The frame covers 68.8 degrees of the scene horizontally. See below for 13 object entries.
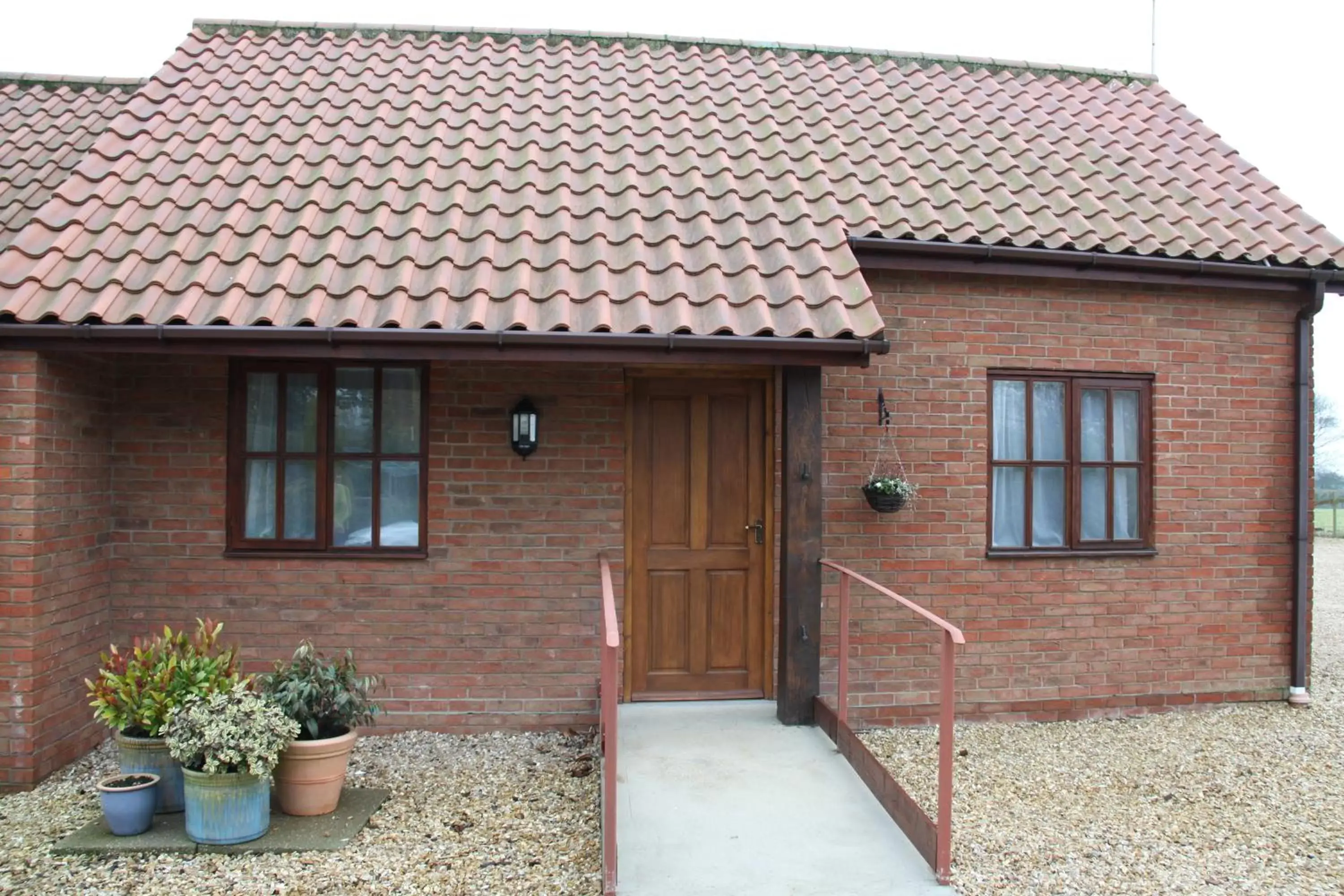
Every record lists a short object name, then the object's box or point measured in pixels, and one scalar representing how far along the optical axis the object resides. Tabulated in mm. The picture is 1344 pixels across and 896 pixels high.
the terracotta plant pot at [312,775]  4801
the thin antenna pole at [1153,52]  9555
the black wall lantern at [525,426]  6219
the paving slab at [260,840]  4543
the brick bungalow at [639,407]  5574
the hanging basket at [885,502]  6305
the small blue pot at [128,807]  4578
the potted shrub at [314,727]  4824
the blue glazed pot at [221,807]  4539
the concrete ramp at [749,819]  4094
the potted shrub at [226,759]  4484
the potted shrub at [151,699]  4859
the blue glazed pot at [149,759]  4848
